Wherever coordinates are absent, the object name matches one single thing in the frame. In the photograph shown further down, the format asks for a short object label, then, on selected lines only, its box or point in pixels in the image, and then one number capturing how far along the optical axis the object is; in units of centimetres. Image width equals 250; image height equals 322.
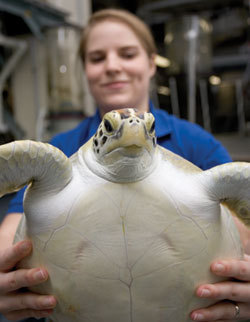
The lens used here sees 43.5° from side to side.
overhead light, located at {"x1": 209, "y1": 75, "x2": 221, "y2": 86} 390
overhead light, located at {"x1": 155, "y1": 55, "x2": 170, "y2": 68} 380
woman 95
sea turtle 51
